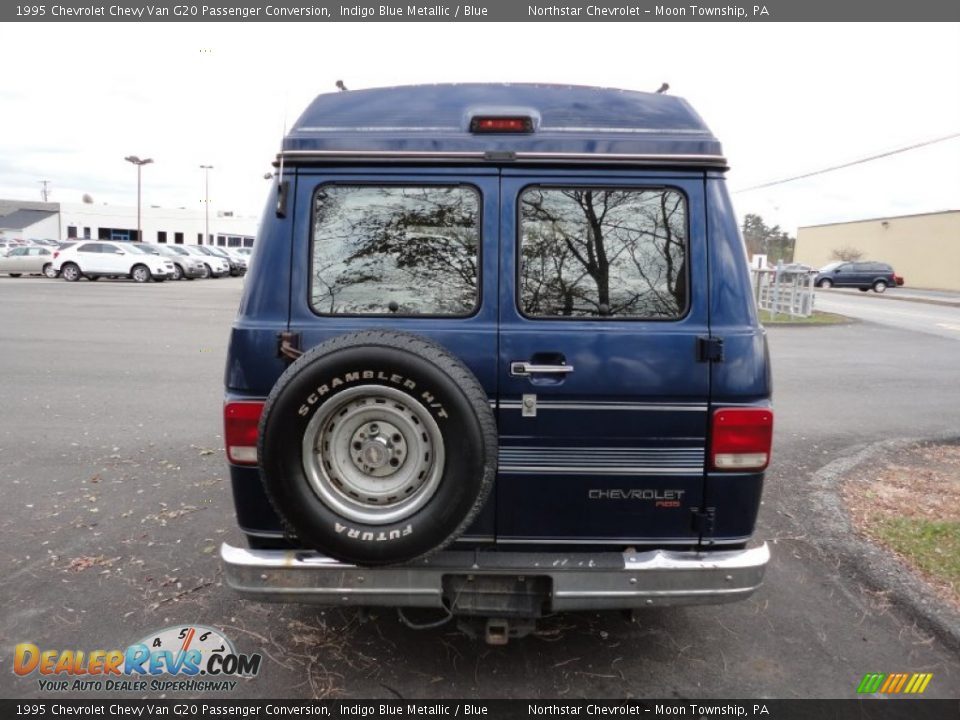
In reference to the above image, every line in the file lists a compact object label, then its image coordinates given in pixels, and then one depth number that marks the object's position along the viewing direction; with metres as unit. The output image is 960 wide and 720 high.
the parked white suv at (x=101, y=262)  26.75
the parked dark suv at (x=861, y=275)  37.59
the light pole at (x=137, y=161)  58.03
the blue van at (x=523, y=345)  2.55
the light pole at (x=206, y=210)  62.28
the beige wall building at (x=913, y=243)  45.56
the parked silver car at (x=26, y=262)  28.14
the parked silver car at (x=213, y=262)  34.21
